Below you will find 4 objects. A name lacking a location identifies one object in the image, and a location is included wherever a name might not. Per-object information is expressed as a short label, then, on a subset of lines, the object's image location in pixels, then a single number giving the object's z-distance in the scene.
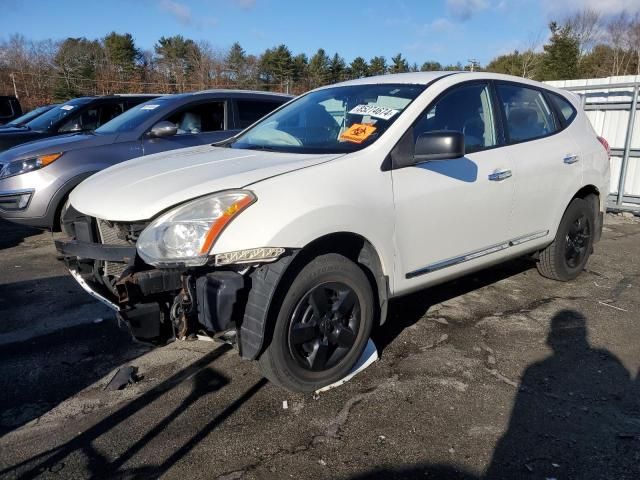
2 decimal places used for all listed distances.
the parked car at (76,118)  7.63
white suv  2.55
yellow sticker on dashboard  3.22
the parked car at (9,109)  10.65
